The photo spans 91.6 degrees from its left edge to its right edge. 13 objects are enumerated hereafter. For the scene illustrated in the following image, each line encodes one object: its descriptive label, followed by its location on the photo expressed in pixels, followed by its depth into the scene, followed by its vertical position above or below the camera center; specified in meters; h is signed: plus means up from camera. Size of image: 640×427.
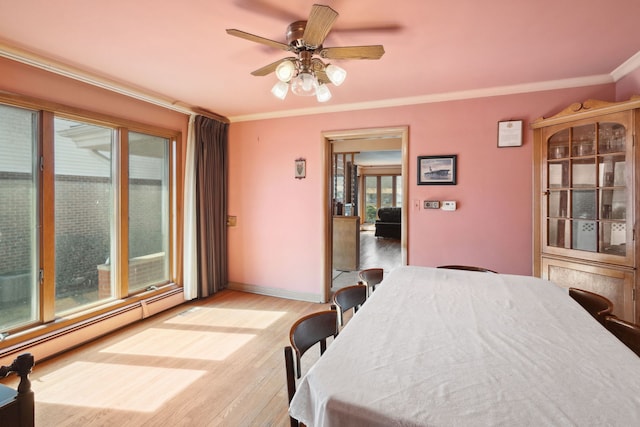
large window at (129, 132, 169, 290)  3.38 -0.01
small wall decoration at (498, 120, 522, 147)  3.07 +0.76
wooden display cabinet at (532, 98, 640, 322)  2.37 +0.09
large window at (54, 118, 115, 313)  2.75 +0.00
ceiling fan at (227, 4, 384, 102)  1.75 +0.93
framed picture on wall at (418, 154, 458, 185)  3.34 +0.43
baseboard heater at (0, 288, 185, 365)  2.43 -1.08
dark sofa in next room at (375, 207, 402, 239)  9.19 -0.40
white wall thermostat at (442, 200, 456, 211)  3.34 +0.05
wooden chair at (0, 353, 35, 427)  1.24 -0.78
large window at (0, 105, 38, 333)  2.38 -0.06
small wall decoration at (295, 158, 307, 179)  4.02 +0.54
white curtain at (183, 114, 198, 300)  3.83 -0.08
